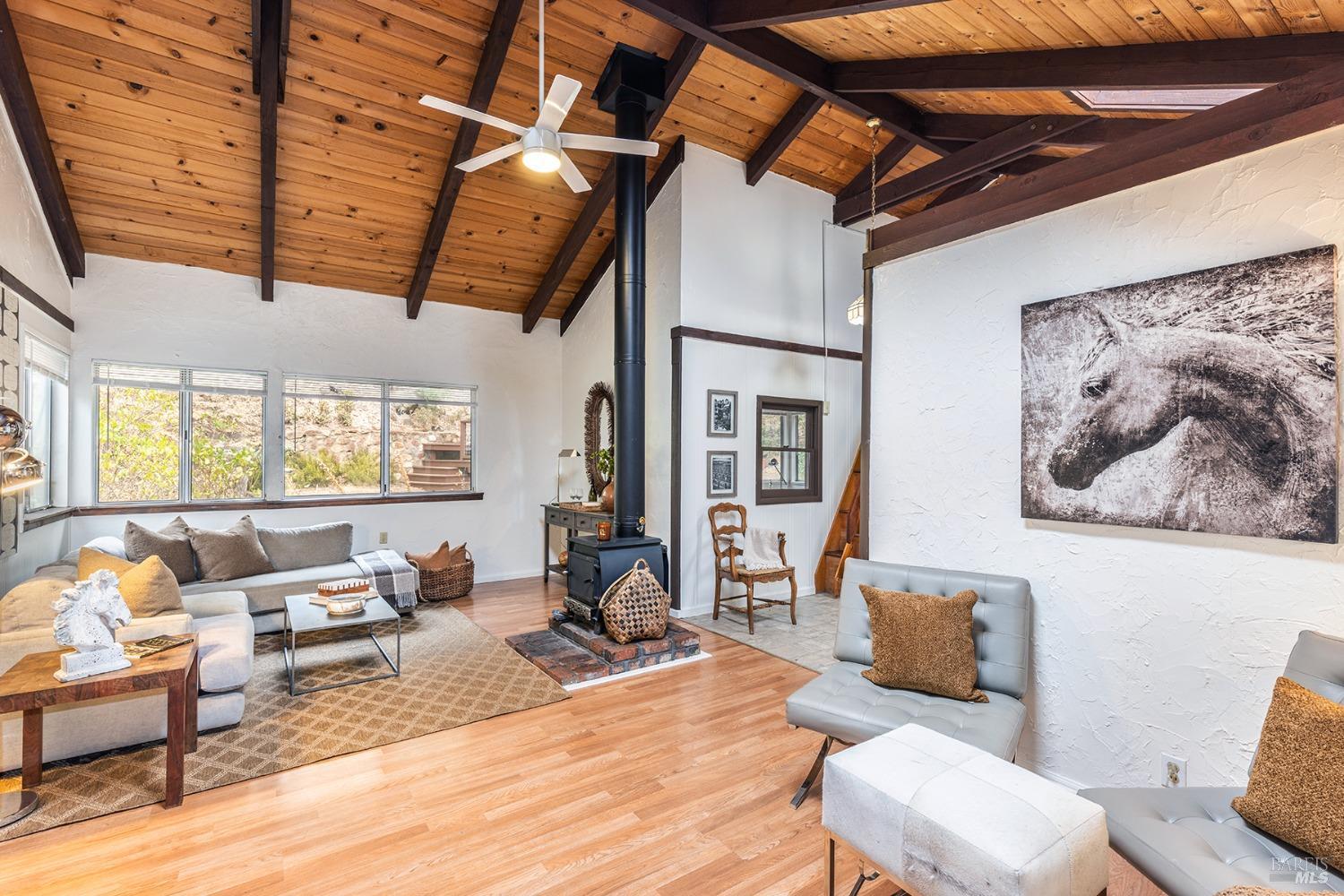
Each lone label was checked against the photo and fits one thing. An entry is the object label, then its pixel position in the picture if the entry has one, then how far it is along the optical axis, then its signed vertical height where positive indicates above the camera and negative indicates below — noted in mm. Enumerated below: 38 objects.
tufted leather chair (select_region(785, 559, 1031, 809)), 2180 -961
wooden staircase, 6016 -845
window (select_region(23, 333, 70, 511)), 3994 +282
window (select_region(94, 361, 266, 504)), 5047 +168
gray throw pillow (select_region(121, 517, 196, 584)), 4477 -724
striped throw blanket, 4965 -1047
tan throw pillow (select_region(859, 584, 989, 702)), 2379 -771
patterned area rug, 2555 -1415
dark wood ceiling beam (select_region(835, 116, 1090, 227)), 4621 +2575
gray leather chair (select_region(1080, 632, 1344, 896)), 1370 -962
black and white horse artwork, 1847 +193
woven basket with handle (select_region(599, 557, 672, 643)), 4059 -1054
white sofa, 2658 -1192
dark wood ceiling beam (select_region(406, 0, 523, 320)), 3914 +2393
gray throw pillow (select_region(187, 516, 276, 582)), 4695 -806
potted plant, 5406 -116
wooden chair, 4852 -950
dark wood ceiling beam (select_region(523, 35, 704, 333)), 4371 +2282
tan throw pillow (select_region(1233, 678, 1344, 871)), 1393 -777
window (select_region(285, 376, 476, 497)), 5812 +174
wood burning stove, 4445 +1025
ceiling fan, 2860 +1645
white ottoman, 1403 -926
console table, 5420 -633
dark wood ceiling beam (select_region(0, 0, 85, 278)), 3520 +2013
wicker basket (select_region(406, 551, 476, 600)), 5660 -1240
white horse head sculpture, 2396 -665
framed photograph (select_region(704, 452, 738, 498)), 5348 -174
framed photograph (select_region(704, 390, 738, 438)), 5348 +366
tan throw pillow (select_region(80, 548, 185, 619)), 3174 -701
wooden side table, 2219 -913
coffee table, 3531 -1008
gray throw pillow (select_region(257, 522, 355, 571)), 5141 -808
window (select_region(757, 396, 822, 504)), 5762 +52
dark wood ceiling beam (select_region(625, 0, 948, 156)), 3613 +2723
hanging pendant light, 4828 +2621
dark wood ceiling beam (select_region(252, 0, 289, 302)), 3623 +2485
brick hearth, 3820 -1358
